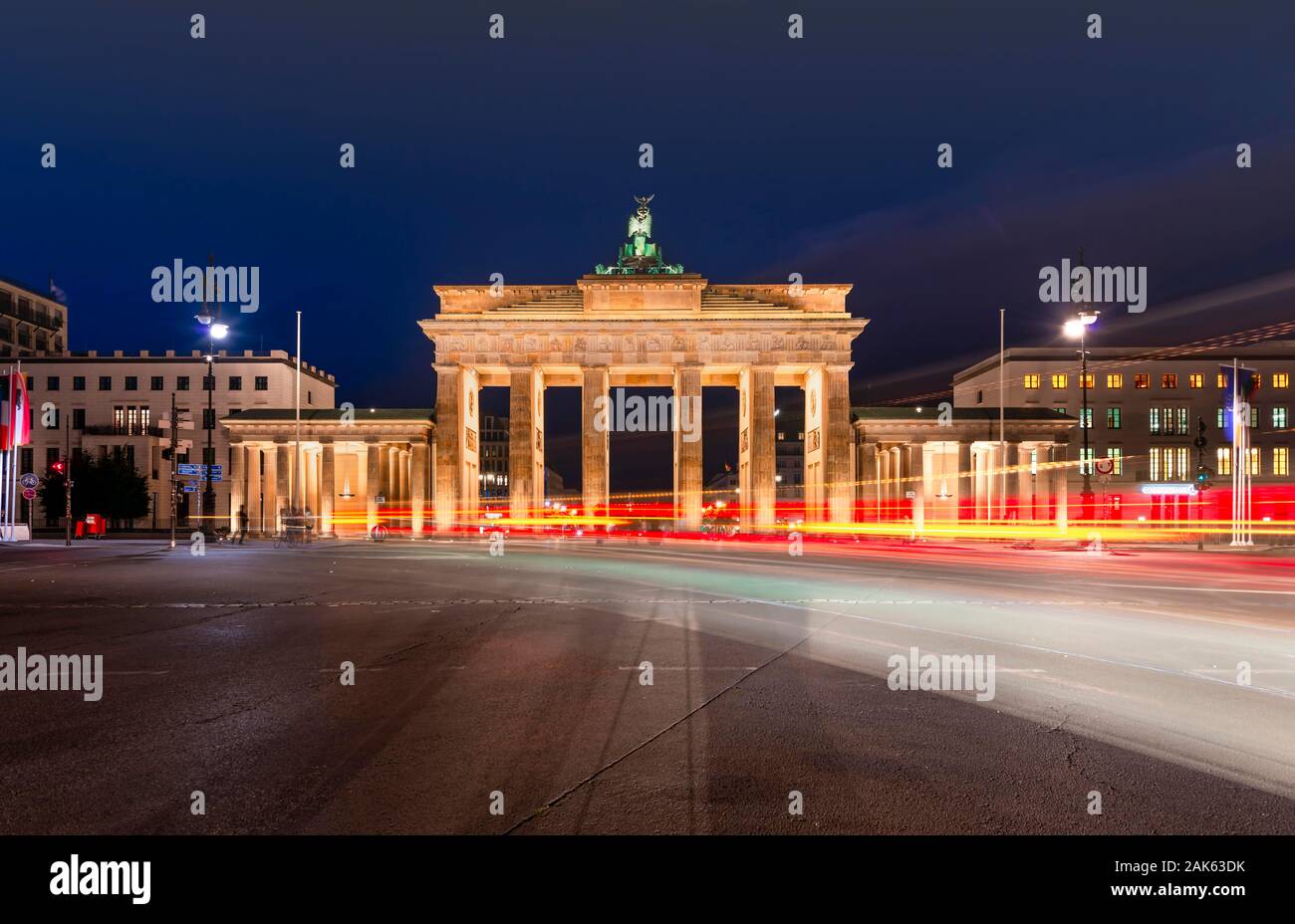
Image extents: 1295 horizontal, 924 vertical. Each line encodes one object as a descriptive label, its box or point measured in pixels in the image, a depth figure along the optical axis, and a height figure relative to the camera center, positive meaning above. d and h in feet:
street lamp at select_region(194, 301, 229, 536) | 98.89 +21.17
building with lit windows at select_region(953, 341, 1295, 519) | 214.69 +20.75
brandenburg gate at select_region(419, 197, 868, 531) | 177.99 +31.79
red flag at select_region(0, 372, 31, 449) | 105.60 +10.50
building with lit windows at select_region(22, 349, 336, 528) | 222.07 +27.30
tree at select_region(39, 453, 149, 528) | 190.90 -2.21
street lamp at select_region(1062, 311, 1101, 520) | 101.96 +21.44
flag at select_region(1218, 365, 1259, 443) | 103.50 +12.51
